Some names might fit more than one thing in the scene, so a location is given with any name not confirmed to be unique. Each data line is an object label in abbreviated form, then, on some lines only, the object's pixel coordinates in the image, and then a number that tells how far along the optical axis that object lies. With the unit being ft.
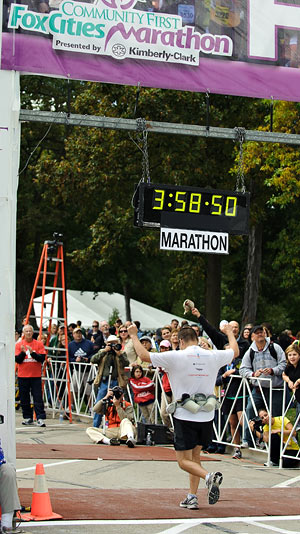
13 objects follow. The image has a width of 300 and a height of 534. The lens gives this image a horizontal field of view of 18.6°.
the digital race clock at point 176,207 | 35.94
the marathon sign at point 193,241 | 35.67
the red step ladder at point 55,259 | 62.69
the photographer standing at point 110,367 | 54.19
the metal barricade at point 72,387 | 61.11
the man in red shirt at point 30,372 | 58.49
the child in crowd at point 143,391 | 52.39
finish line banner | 32.48
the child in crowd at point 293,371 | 42.55
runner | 31.37
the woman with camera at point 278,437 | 43.45
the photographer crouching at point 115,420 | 49.67
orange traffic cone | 28.96
